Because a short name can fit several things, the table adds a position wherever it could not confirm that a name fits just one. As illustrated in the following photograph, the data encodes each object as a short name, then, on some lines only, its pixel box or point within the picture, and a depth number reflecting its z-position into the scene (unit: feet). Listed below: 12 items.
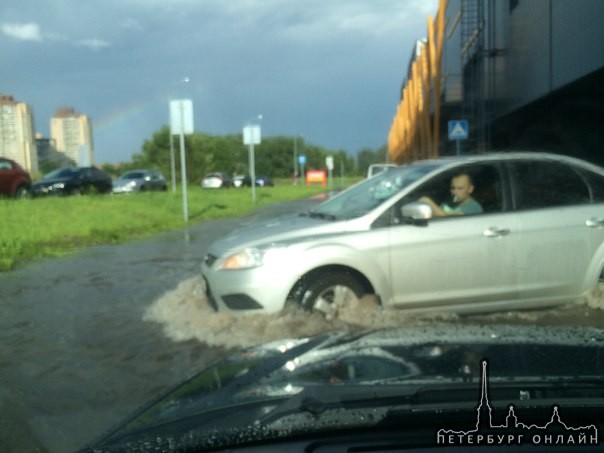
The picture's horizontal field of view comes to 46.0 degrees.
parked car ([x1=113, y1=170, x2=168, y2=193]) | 126.72
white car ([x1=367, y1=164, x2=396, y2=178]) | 84.38
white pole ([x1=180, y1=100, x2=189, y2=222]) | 68.37
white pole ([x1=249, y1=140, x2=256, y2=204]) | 98.68
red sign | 249.34
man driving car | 21.39
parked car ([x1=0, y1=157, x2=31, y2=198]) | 78.28
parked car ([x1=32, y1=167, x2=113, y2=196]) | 96.12
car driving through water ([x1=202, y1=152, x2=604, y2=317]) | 20.13
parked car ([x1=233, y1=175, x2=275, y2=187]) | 206.08
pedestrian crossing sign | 69.62
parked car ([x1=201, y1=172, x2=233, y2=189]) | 186.19
